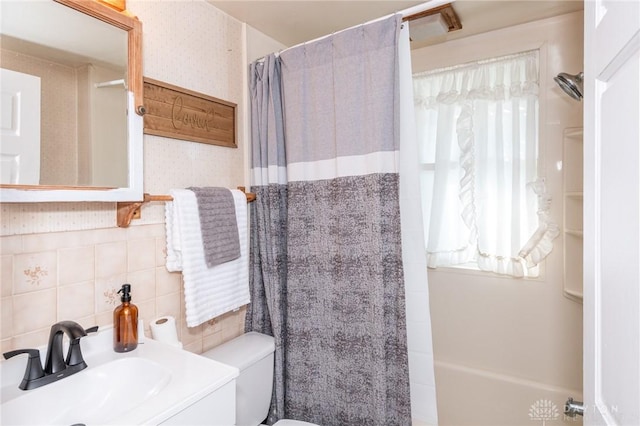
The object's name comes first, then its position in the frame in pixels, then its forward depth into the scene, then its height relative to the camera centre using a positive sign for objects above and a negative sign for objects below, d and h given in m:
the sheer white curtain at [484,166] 1.97 +0.25
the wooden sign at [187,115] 1.40 +0.43
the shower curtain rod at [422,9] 1.32 +0.77
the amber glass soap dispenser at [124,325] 1.21 -0.39
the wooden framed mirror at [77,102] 0.98 +0.35
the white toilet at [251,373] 1.48 -0.72
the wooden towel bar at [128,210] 1.26 +0.01
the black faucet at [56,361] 0.98 -0.43
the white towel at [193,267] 1.37 -0.22
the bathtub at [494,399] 1.90 -1.09
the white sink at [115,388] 0.91 -0.49
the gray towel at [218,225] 1.43 -0.06
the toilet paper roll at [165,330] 1.33 -0.45
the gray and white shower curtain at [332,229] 1.41 -0.08
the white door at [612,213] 0.56 -0.01
